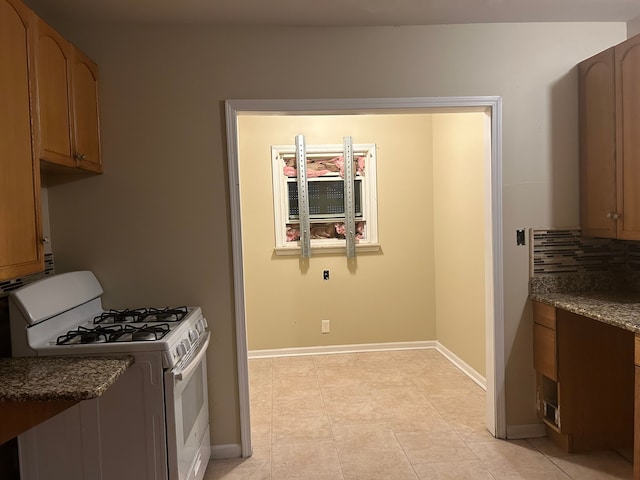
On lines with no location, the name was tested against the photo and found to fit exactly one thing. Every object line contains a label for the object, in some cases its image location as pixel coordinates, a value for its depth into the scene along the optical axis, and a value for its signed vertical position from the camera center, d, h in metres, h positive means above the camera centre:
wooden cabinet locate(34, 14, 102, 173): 2.02 +0.61
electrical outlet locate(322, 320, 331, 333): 4.75 -1.00
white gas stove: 1.95 -0.78
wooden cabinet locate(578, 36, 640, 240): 2.44 +0.41
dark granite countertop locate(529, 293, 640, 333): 2.11 -0.45
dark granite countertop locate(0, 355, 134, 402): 1.53 -0.51
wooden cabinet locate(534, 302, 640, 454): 2.66 -0.92
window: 4.62 +0.28
